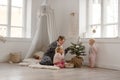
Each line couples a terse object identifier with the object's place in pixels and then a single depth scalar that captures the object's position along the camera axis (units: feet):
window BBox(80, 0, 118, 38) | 16.52
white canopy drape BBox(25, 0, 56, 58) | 18.79
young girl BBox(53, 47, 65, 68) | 15.78
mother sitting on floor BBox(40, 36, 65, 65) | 15.99
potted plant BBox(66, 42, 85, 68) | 16.29
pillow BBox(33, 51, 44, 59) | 18.67
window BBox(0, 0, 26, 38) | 19.98
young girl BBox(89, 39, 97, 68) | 16.42
